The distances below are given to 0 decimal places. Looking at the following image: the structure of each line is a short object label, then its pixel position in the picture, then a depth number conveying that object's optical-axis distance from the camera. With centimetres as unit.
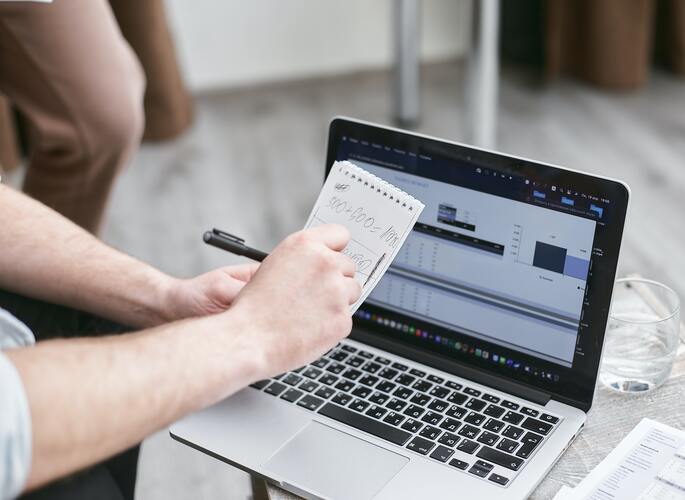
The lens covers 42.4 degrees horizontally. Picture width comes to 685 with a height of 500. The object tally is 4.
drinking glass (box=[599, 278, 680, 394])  85
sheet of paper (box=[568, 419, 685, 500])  71
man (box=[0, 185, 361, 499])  63
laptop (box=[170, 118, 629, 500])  77
